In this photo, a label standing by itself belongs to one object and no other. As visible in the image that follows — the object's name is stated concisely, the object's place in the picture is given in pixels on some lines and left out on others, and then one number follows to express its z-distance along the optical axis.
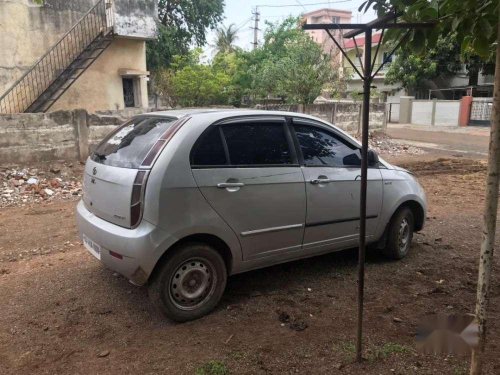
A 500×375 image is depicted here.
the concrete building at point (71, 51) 12.73
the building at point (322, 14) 68.95
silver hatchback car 3.26
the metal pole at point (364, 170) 2.53
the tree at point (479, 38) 2.15
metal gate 25.33
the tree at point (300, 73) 16.14
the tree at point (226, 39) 40.36
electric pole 44.72
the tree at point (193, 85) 18.17
